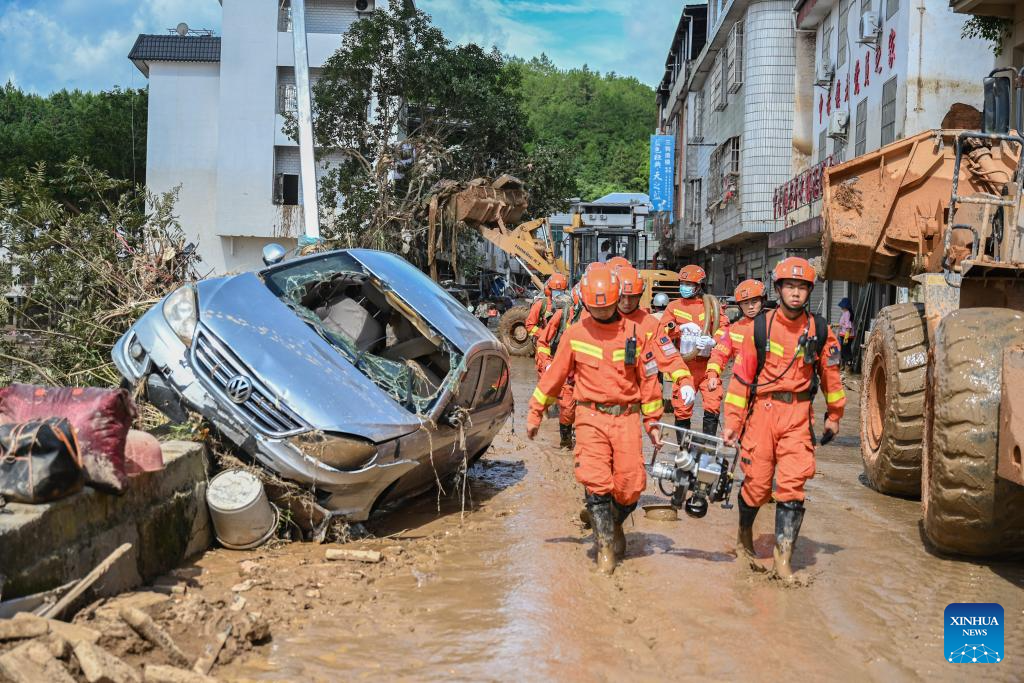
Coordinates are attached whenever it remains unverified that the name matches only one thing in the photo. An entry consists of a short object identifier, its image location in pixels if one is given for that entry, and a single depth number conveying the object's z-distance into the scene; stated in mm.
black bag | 4297
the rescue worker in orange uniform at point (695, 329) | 9170
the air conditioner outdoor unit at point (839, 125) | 22344
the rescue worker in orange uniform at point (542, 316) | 10457
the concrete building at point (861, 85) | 18328
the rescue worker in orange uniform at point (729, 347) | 6730
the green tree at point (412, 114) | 27125
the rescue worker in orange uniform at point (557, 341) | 10281
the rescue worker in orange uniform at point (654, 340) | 6180
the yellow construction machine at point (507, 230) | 22234
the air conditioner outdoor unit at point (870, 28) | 20109
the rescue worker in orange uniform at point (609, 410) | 6043
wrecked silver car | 5965
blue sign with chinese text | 39500
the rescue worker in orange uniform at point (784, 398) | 5953
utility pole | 14141
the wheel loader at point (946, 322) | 5438
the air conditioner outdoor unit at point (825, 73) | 24125
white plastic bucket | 5836
